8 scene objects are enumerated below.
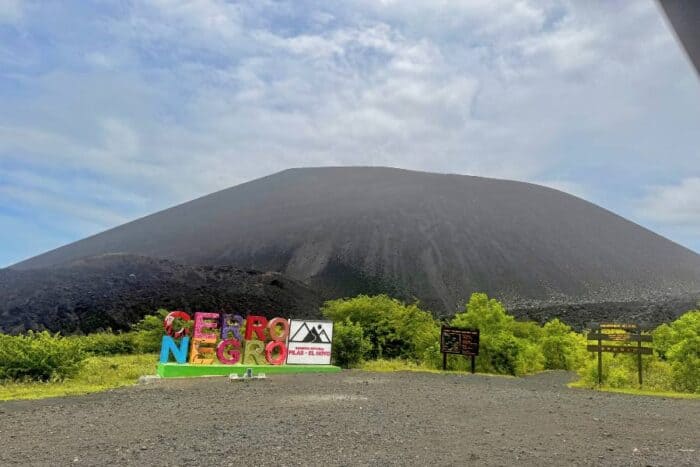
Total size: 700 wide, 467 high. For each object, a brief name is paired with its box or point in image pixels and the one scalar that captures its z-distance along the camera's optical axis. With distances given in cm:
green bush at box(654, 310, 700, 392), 1291
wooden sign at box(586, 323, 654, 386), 1352
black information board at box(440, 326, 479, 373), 1686
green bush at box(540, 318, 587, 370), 2220
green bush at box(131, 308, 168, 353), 2122
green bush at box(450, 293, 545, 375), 1784
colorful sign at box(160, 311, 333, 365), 1370
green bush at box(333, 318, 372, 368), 1762
